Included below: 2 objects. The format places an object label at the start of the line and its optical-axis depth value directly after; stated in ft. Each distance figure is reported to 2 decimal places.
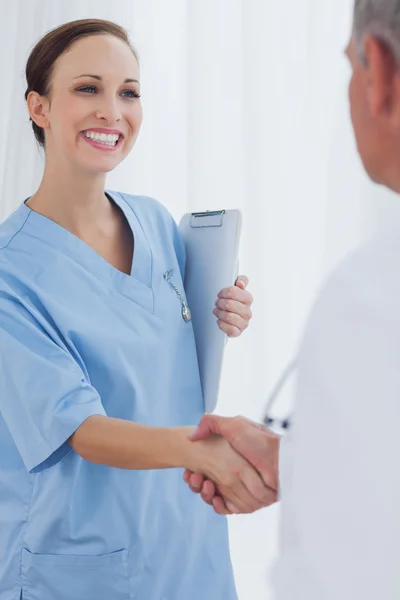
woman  7.19
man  4.88
